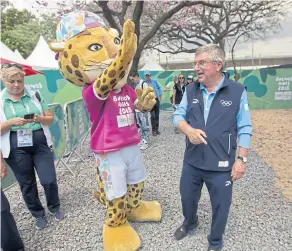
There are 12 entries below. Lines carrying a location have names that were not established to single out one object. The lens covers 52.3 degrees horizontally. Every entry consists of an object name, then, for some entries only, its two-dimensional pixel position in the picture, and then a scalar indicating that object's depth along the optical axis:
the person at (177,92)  8.05
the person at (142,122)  6.30
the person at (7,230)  2.34
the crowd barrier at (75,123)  4.74
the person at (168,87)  11.94
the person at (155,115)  7.47
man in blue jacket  2.20
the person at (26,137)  2.71
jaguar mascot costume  2.46
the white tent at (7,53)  6.62
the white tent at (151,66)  18.49
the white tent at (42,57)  10.64
